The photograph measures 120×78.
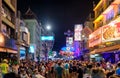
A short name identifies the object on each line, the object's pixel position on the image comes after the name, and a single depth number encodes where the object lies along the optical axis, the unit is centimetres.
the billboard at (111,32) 1187
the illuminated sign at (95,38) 1576
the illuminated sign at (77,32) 3987
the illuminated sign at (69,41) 5713
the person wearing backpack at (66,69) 1070
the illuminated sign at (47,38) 4882
